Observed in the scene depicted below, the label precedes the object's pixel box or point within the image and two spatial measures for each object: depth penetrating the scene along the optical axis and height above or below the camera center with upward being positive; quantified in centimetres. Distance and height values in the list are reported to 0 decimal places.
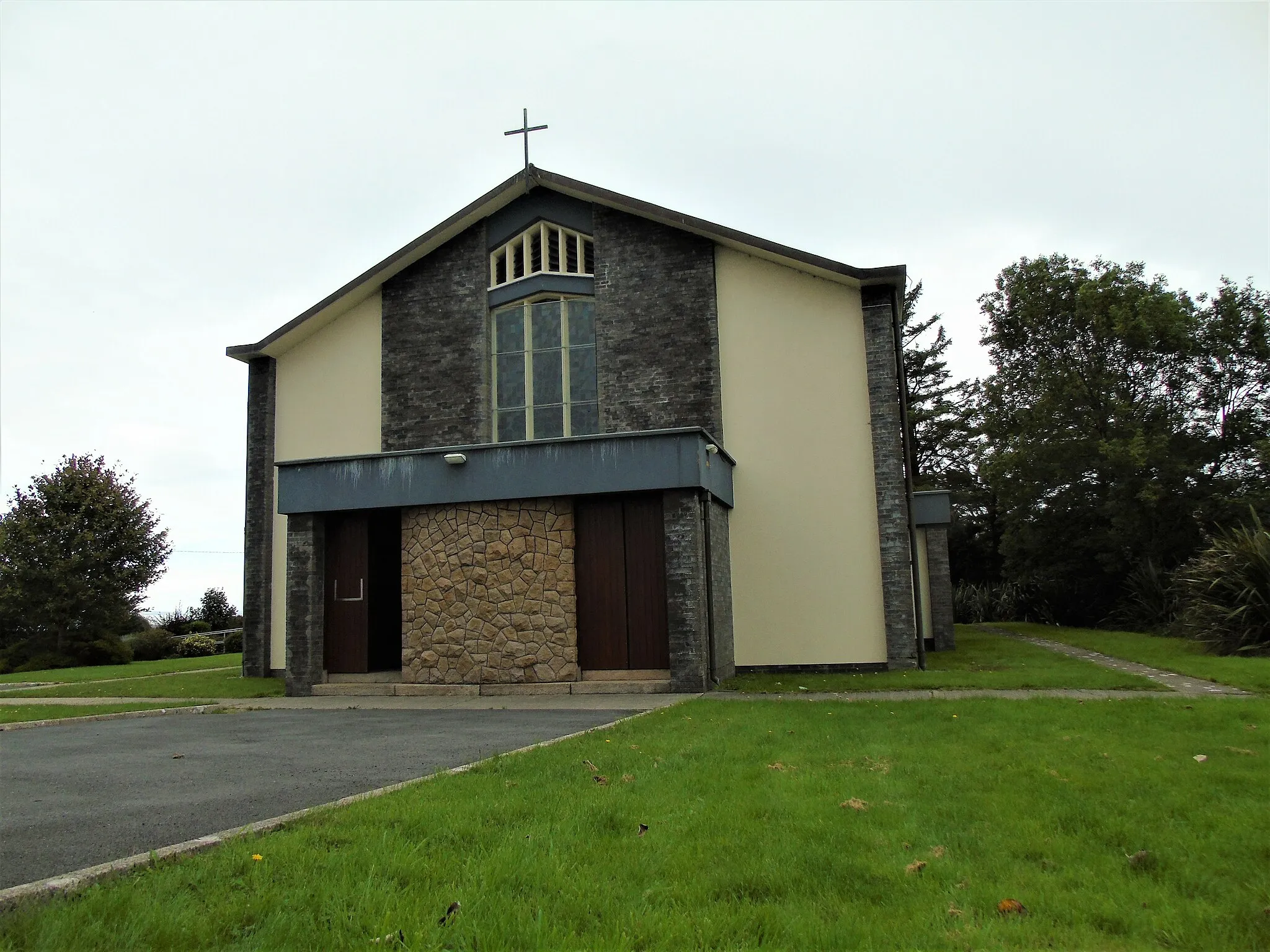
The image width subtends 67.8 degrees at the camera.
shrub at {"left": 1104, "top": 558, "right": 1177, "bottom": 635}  2258 -41
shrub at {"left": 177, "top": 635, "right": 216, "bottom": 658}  3105 -101
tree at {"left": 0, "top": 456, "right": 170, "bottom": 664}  2978 +179
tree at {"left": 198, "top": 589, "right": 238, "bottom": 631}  3722 +17
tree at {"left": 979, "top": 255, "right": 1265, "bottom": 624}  2616 +477
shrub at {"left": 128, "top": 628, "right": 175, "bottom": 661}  3098 -93
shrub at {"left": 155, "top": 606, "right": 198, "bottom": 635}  3525 -19
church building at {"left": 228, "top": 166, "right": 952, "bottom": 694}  1390 +213
